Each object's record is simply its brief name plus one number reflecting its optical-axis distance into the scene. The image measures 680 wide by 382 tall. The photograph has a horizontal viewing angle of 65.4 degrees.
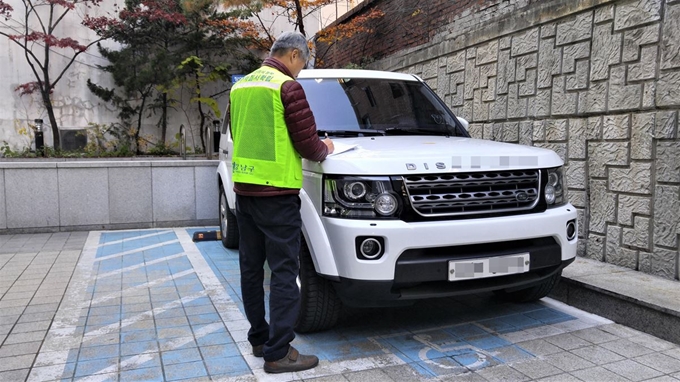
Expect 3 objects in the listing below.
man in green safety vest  2.95
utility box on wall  15.70
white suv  3.14
